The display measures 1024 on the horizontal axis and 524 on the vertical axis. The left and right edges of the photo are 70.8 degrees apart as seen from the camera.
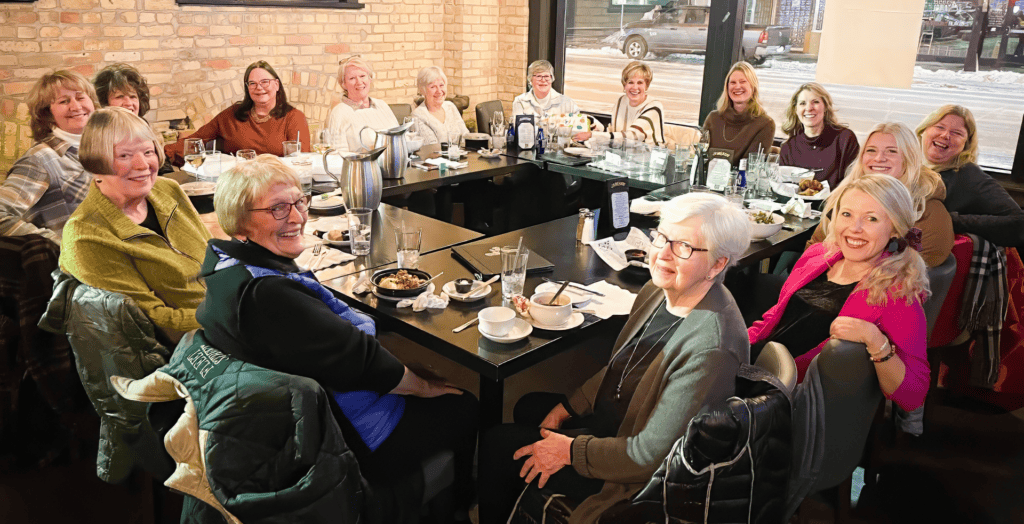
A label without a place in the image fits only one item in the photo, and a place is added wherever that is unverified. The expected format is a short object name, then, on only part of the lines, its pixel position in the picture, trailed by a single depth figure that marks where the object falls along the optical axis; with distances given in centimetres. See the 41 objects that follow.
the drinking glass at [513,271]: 218
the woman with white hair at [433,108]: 486
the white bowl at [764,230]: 289
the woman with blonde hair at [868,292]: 179
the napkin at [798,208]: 319
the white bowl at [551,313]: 201
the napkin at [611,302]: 215
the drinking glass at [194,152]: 351
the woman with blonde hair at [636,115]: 457
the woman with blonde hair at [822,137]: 393
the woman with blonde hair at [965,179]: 286
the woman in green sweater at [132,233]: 194
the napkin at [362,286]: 227
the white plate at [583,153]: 434
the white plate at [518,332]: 194
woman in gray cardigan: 152
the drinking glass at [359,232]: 259
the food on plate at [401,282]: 224
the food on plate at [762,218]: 300
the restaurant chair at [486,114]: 543
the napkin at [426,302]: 214
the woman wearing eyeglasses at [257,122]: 432
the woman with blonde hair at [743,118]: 435
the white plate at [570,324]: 202
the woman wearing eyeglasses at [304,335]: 160
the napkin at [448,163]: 405
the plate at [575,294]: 222
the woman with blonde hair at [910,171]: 260
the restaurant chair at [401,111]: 534
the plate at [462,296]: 220
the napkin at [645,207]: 305
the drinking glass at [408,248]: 242
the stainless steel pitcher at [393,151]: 367
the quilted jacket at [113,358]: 177
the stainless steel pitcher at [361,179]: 297
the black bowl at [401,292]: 218
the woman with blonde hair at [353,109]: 453
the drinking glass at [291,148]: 376
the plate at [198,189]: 318
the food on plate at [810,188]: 351
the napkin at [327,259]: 250
